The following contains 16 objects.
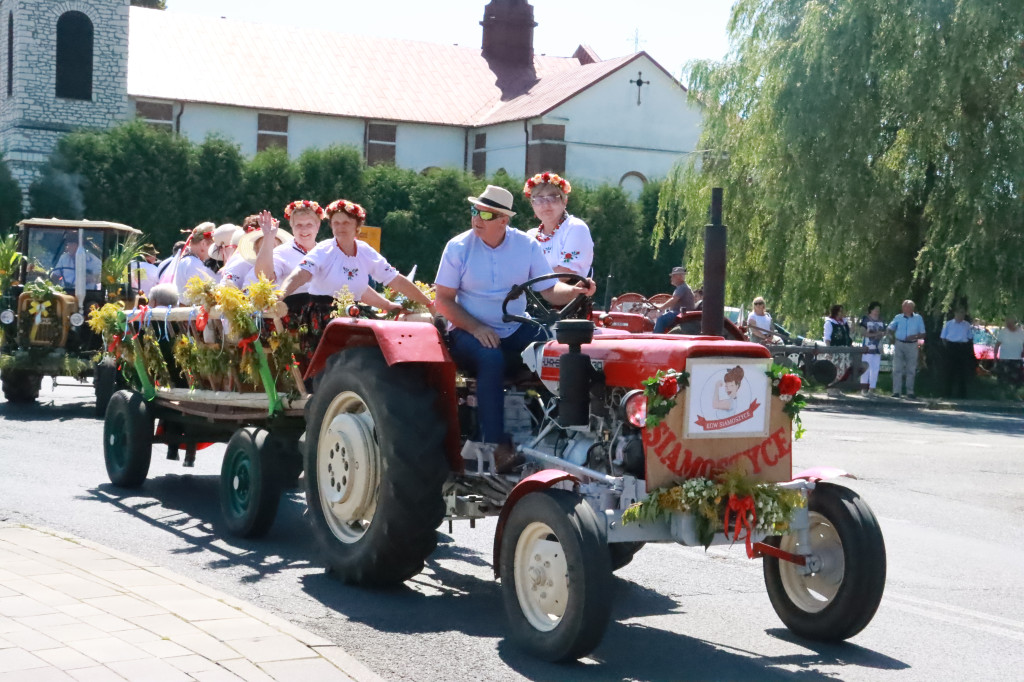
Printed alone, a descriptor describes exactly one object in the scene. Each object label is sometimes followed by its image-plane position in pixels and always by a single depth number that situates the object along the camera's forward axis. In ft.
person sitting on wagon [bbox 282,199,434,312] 28.35
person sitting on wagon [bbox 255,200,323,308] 30.58
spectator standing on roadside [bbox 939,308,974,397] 85.46
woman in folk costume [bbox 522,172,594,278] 26.30
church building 187.21
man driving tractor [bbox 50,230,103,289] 58.75
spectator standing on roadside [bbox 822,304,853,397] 87.45
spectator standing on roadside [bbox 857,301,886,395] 85.61
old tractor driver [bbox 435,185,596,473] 22.39
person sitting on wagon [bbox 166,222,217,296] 38.04
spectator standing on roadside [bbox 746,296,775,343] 79.20
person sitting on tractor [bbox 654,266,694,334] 52.49
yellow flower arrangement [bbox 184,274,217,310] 29.37
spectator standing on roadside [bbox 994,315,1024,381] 85.71
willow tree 79.66
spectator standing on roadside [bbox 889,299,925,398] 80.64
